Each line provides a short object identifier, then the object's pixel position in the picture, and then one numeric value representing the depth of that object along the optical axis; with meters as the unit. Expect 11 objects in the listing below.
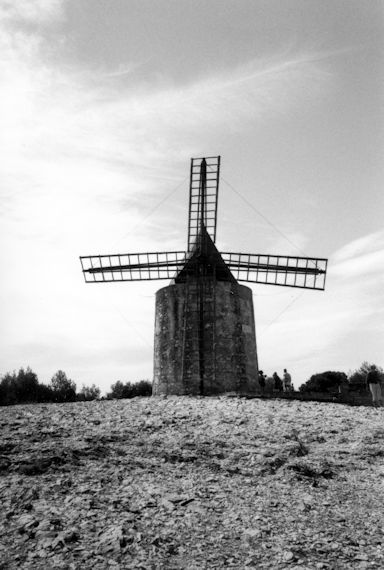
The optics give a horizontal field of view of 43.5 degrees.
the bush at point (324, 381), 51.12
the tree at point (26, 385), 47.03
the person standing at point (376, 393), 16.95
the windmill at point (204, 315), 17.98
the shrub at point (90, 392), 64.34
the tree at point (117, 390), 58.19
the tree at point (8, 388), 43.76
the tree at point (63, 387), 51.48
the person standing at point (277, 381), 21.06
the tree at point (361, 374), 60.41
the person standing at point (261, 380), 19.95
